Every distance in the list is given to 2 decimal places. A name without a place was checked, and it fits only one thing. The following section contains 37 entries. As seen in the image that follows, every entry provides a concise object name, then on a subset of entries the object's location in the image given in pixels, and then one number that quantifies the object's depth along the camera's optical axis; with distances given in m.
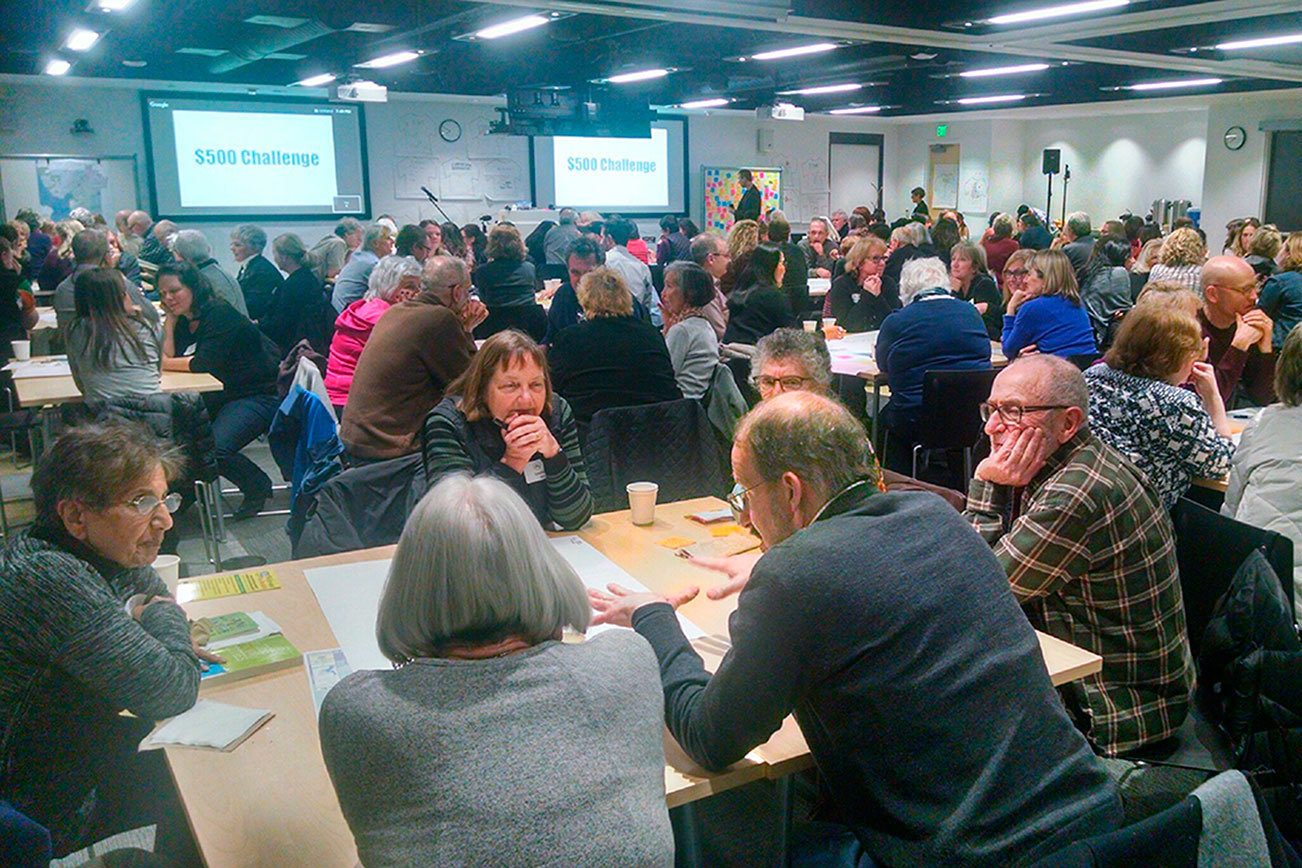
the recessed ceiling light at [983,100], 14.19
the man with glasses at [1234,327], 4.46
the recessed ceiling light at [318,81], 11.63
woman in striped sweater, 2.80
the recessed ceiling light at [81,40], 8.59
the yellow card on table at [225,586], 2.34
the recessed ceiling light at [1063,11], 7.14
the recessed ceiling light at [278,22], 9.38
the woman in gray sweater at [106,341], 4.59
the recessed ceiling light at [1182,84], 12.05
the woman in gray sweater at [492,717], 1.24
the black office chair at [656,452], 3.49
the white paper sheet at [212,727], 1.72
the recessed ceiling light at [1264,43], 8.53
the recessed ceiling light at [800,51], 9.60
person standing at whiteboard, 12.23
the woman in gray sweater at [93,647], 1.72
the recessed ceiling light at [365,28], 8.55
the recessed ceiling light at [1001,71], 11.39
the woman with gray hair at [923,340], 4.90
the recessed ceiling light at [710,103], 14.72
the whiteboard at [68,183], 11.43
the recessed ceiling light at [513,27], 8.31
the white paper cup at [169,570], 2.31
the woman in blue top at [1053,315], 5.30
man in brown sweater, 4.08
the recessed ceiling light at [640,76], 11.88
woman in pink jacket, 5.25
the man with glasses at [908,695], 1.46
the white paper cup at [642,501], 2.83
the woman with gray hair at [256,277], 7.39
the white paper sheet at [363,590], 2.05
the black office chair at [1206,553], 2.38
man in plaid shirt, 2.08
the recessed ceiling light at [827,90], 13.21
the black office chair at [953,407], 4.57
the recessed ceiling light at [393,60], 10.22
